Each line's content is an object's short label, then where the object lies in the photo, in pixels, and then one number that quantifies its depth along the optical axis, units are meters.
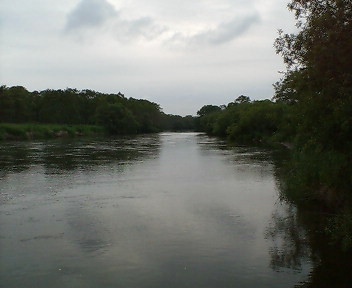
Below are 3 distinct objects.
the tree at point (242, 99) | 162.00
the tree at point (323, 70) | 11.27
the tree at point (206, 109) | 192.00
